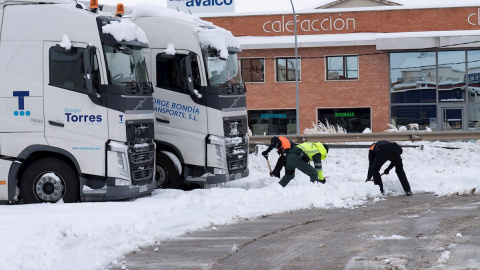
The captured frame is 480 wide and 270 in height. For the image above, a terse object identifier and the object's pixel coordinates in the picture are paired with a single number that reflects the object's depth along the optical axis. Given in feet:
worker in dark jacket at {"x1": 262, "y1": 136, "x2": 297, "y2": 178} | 58.39
